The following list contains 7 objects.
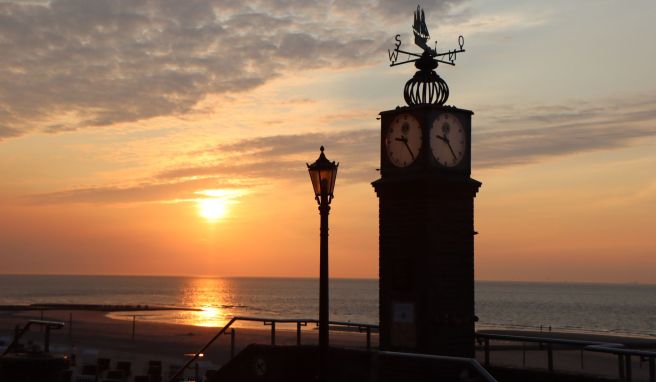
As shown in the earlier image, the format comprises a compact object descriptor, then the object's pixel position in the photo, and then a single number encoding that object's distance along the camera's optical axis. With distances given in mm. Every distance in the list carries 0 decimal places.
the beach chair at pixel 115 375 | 24812
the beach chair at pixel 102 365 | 26345
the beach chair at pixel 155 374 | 25556
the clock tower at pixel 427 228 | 12914
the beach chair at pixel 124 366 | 27895
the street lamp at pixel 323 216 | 13055
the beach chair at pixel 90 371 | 25181
